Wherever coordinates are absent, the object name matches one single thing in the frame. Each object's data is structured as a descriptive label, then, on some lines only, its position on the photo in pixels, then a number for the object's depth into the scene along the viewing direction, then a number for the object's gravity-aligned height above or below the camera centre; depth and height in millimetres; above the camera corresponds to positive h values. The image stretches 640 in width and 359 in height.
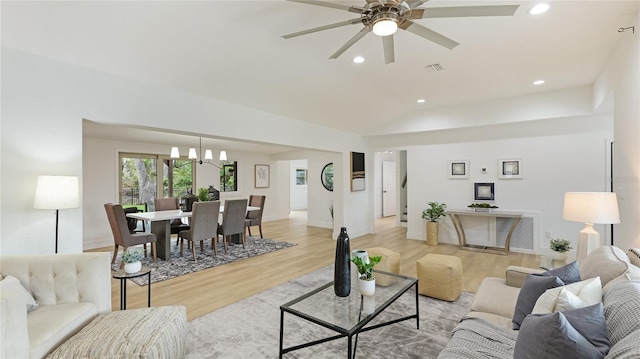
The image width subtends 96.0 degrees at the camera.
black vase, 2266 -700
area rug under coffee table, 2236 -1332
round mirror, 8422 +113
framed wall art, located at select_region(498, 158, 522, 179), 5422 +188
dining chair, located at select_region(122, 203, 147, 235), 5613 -810
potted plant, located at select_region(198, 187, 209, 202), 5651 -273
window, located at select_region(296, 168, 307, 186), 13188 +191
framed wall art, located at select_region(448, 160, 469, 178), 5949 +199
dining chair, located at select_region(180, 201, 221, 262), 4750 -720
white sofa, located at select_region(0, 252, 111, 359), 1806 -762
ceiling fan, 1700 +1016
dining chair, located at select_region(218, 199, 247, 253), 5344 -701
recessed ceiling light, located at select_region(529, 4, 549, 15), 2326 +1386
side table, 2485 -818
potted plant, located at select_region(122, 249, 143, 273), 2546 -698
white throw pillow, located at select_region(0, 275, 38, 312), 1821 -666
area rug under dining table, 4150 -1311
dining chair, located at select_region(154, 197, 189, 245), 5555 -532
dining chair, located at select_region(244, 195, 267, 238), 6272 -748
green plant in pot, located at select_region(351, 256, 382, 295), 2252 -752
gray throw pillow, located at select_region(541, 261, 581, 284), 1799 -616
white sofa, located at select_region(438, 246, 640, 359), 1133 -662
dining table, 4777 -796
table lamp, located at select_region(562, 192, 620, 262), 2453 -307
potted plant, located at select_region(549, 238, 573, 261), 3137 -794
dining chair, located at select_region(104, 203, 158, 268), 4320 -741
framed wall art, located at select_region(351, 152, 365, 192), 6762 +183
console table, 5227 -928
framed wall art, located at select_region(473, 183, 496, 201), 5703 -276
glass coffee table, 1891 -940
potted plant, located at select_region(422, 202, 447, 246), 5980 -865
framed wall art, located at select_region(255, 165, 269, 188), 9203 +148
